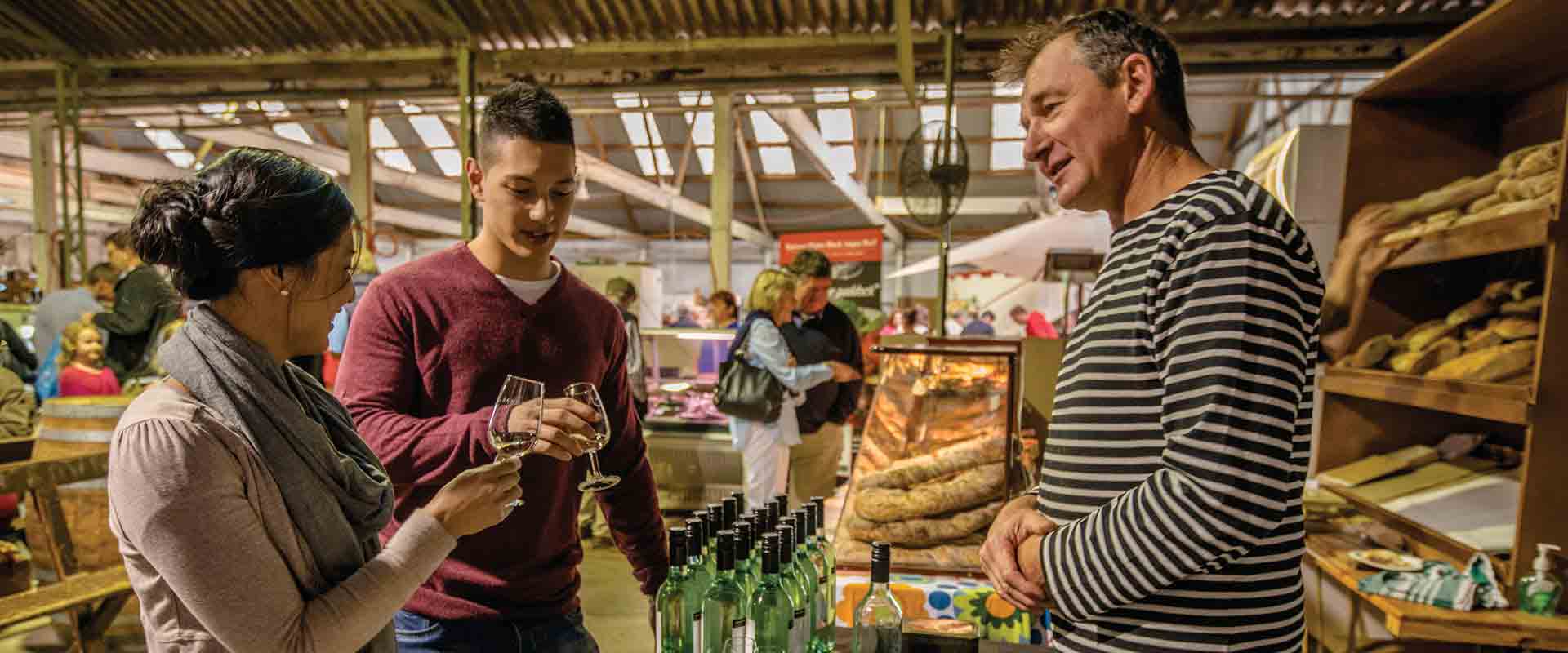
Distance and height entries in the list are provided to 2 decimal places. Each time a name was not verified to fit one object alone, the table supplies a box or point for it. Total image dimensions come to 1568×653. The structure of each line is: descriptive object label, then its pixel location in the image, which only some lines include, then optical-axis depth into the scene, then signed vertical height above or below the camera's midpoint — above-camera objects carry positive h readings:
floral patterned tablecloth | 2.00 -0.81
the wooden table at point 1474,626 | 2.01 -0.83
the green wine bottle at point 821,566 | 1.69 -0.62
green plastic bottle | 1.99 -0.71
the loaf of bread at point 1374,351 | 2.87 -0.18
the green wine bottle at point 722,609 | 1.41 -0.59
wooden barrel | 3.41 -0.81
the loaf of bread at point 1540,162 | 2.15 +0.40
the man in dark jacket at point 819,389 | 4.65 -0.63
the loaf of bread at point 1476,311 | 2.60 -0.02
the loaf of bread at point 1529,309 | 2.36 -0.01
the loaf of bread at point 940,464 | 2.31 -0.52
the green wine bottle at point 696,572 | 1.46 -0.55
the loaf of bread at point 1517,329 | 2.28 -0.07
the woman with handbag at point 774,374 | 4.49 -0.57
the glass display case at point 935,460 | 2.23 -0.52
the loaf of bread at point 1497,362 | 2.19 -0.16
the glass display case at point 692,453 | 5.88 -1.29
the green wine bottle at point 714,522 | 1.54 -0.48
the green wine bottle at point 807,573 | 1.56 -0.58
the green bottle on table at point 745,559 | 1.43 -0.52
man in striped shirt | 0.93 -0.12
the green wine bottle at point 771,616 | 1.41 -0.60
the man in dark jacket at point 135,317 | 4.72 -0.33
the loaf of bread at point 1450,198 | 2.48 +0.35
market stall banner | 8.36 +0.19
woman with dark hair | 0.97 -0.26
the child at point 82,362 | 4.41 -0.57
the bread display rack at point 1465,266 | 1.99 +0.13
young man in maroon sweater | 1.59 -0.20
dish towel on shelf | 2.10 -0.77
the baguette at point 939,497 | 2.24 -0.60
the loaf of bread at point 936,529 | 2.22 -0.68
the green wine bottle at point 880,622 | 1.43 -0.61
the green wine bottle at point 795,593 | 1.40 -0.57
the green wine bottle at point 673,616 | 1.48 -0.64
